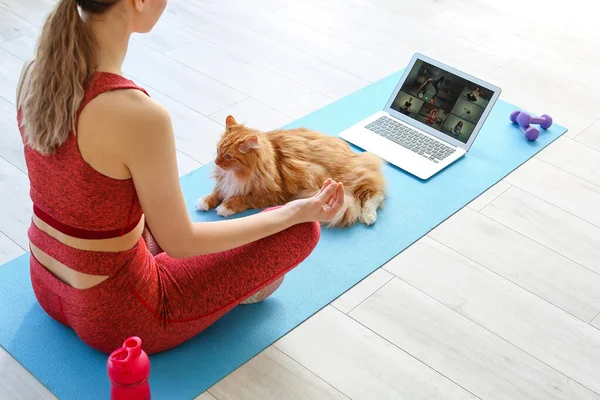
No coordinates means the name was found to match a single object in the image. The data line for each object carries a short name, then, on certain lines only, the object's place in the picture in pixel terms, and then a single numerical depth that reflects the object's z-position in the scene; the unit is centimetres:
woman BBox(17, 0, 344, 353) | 128
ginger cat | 208
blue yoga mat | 165
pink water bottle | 140
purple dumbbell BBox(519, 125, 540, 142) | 266
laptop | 249
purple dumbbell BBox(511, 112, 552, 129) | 270
